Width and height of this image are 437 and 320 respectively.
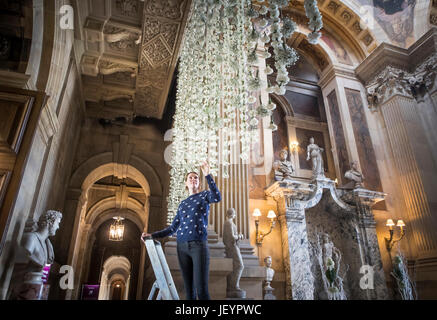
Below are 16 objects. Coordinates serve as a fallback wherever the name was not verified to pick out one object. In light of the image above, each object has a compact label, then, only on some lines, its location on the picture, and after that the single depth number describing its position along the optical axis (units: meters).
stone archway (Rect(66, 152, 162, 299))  8.10
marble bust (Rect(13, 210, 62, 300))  3.08
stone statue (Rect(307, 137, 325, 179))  7.61
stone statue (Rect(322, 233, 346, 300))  6.12
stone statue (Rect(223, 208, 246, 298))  4.10
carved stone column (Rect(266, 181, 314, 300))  6.06
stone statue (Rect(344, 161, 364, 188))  7.67
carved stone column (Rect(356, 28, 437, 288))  7.37
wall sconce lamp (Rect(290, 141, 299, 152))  9.72
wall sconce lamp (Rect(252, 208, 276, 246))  6.43
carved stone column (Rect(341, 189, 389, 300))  6.70
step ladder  2.29
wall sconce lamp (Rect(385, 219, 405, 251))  7.47
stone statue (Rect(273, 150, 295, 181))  7.10
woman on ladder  2.39
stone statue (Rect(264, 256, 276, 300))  5.34
